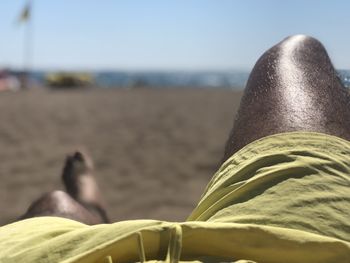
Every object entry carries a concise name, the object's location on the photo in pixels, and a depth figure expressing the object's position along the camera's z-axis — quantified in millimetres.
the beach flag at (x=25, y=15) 18000
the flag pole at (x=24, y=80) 20266
